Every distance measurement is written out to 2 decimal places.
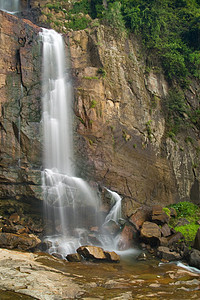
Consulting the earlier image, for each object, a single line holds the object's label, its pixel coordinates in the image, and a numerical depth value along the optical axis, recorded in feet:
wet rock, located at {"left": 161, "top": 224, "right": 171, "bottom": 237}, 44.11
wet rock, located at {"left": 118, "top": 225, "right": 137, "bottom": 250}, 42.96
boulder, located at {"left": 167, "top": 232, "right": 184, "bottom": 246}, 42.28
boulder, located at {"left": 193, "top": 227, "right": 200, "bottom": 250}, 39.36
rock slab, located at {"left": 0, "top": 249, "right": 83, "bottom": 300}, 21.98
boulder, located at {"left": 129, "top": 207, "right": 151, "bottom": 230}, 46.78
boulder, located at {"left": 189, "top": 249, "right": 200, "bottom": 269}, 34.91
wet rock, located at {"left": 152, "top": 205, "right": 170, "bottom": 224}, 46.88
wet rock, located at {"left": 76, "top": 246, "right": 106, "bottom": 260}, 34.63
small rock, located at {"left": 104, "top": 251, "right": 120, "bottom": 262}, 35.37
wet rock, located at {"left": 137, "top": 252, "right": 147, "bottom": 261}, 37.83
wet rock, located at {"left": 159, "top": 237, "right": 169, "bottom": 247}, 41.50
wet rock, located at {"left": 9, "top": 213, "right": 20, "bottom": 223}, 43.35
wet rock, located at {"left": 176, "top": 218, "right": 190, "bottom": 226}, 48.78
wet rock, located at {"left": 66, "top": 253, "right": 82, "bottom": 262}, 33.94
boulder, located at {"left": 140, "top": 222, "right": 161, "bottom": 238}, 43.06
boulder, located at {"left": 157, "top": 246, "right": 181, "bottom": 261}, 37.65
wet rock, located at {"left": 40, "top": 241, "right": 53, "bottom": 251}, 37.17
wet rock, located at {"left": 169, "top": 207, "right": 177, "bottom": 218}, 52.60
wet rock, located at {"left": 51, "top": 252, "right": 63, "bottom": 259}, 35.29
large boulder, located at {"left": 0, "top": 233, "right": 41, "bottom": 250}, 35.53
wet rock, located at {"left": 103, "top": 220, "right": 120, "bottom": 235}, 45.32
